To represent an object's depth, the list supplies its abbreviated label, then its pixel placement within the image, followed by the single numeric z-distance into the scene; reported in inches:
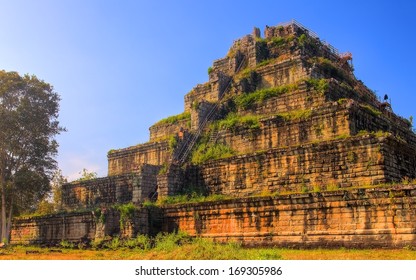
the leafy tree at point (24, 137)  1208.8
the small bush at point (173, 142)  1104.8
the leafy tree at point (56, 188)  1764.3
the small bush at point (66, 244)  951.3
